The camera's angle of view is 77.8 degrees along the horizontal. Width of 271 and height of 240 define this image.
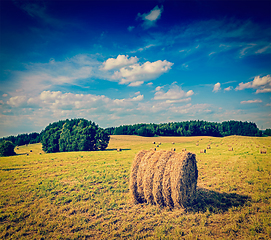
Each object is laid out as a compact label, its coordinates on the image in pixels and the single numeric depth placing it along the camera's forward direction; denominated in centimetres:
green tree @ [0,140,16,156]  4499
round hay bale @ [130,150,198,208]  798
